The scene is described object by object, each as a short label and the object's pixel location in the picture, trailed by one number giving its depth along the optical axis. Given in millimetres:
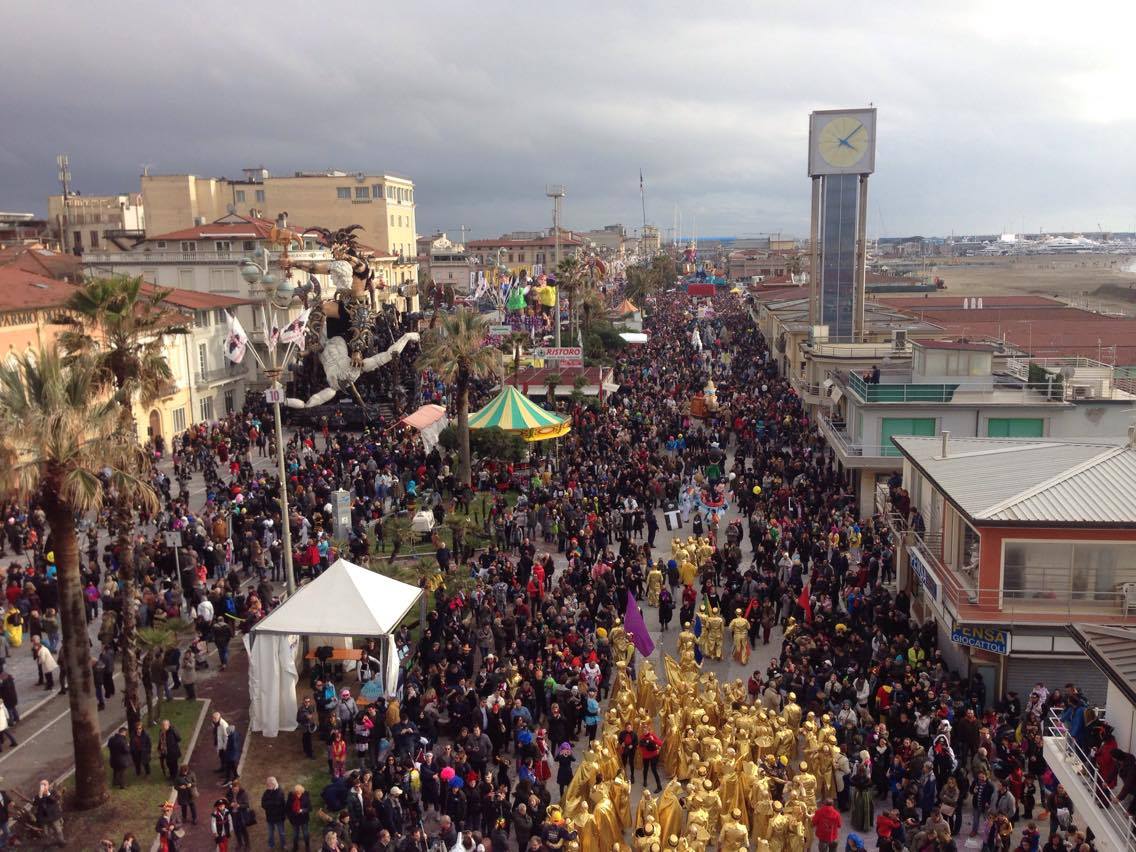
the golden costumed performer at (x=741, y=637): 18609
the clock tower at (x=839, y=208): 51688
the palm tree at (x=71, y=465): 12430
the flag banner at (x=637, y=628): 17844
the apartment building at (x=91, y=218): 92288
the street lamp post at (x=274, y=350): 17797
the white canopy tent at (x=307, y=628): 16375
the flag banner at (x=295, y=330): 21000
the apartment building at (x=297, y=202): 86875
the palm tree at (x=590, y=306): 71438
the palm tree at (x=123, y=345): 16406
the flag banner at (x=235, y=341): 21797
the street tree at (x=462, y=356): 31156
